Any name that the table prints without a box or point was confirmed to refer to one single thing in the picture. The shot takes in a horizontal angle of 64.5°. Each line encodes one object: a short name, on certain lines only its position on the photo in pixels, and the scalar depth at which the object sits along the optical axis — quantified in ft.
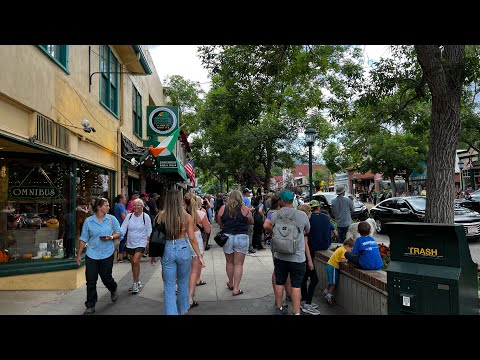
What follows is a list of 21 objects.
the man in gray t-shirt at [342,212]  30.58
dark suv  57.41
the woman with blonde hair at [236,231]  21.01
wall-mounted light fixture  25.39
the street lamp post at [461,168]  109.01
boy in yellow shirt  19.33
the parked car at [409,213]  36.40
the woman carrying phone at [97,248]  18.20
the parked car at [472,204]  57.36
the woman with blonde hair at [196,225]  19.40
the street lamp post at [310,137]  39.60
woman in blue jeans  15.44
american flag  76.93
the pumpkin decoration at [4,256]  22.29
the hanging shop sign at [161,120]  46.39
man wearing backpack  16.12
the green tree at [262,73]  28.48
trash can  11.37
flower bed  22.70
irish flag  38.55
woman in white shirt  21.85
